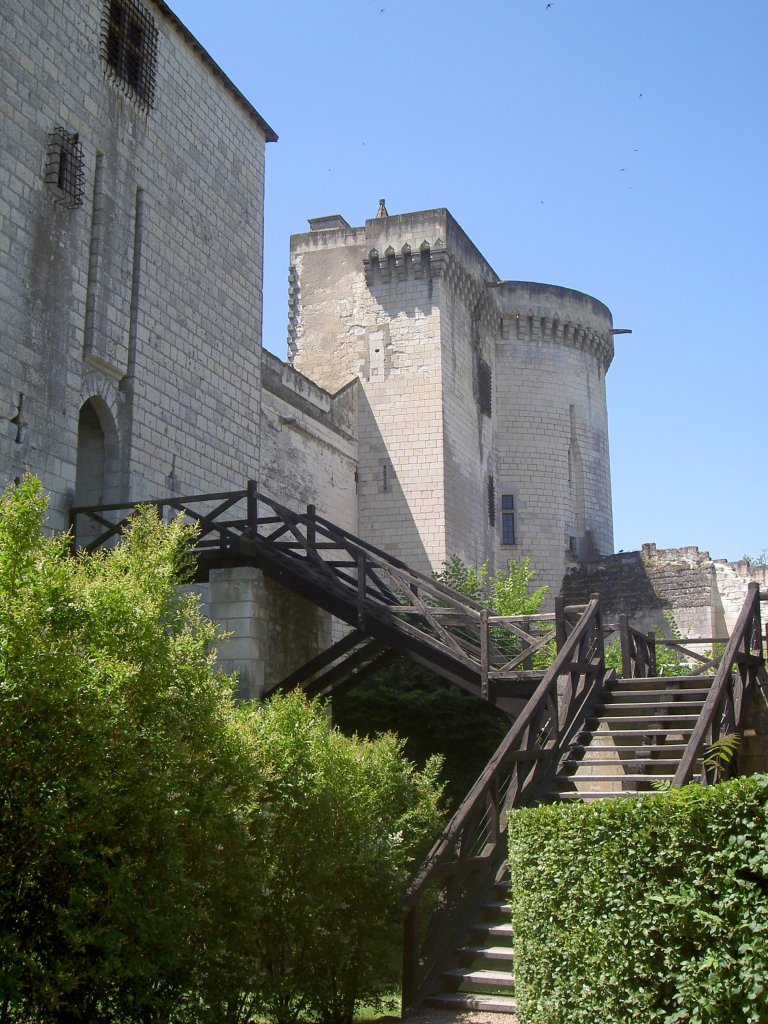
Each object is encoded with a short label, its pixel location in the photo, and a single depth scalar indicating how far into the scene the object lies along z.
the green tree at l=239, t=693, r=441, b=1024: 7.42
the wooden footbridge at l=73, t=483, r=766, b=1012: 8.23
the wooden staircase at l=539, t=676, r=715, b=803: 9.21
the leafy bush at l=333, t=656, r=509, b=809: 16.56
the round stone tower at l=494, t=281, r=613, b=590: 29.16
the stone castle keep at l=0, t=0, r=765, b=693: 12.86
